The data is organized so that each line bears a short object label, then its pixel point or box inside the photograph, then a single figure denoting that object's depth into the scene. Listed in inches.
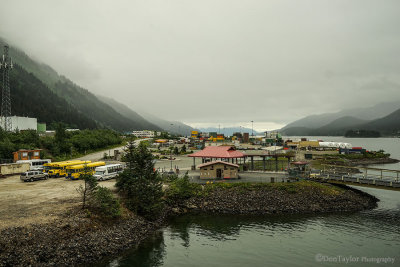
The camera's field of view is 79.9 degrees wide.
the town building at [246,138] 7013.8
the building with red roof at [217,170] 1739.7
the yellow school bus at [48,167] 1820.9
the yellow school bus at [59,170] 1802.4
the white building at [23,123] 4097.0
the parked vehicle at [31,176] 1636.3
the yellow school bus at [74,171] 1681.8
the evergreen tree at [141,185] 1203.9
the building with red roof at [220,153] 1951.3
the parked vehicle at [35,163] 1970.2
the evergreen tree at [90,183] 1071.6
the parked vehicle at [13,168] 1840.6
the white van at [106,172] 1699.1
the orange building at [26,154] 2160.2
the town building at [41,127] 4970.0
